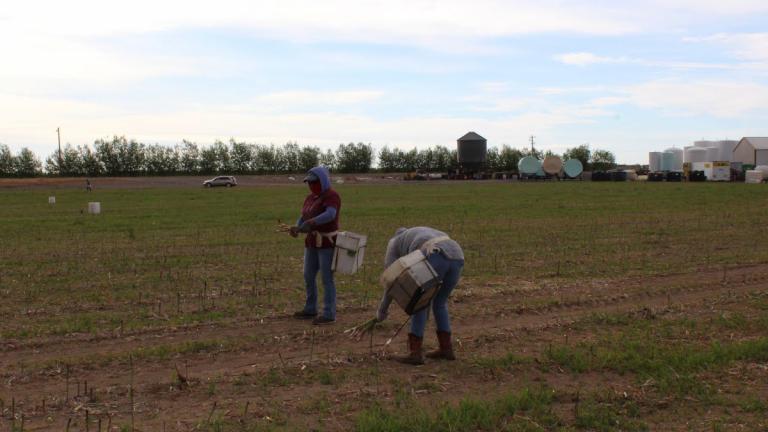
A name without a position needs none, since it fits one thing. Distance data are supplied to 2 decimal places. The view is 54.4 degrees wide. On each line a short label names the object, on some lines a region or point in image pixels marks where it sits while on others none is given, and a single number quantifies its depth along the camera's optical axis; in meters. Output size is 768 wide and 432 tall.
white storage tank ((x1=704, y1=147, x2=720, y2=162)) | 85.00
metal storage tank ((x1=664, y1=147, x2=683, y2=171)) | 88.55
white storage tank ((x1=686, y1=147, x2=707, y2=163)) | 85.38
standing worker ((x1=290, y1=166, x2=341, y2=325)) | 9.03
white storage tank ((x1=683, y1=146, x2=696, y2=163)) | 86.12
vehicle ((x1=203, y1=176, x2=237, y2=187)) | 68.69
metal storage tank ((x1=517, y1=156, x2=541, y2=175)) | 83.75
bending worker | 7.01
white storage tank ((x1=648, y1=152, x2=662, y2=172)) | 89.88
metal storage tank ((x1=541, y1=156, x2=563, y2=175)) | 83.81
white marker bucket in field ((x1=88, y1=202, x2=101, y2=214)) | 30.34
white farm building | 80.06
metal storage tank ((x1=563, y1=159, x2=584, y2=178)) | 82.69
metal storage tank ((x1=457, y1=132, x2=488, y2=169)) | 93.69
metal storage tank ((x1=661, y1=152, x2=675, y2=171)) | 89.00
